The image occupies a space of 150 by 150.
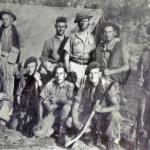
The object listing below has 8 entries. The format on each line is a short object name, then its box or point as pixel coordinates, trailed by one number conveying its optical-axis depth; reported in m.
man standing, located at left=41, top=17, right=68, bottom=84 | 5.28
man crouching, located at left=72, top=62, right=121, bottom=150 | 5.06
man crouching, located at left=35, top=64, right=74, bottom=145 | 5.15
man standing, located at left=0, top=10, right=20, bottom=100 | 5.40
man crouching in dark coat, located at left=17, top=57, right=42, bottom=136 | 5.27
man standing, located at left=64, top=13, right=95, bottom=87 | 5.20
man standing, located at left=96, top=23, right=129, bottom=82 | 5.16
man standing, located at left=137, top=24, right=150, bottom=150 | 5.06
